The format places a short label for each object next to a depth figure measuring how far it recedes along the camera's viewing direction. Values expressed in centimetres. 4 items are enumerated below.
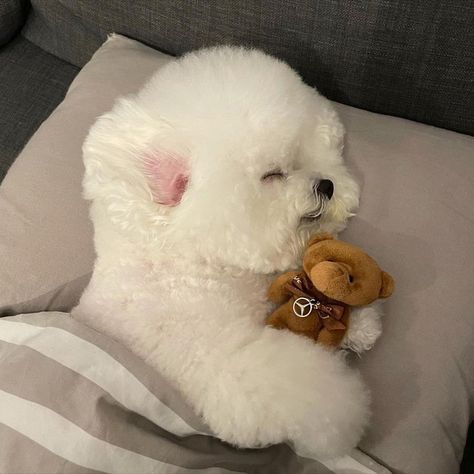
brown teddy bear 76
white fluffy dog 74
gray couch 96
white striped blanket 74
